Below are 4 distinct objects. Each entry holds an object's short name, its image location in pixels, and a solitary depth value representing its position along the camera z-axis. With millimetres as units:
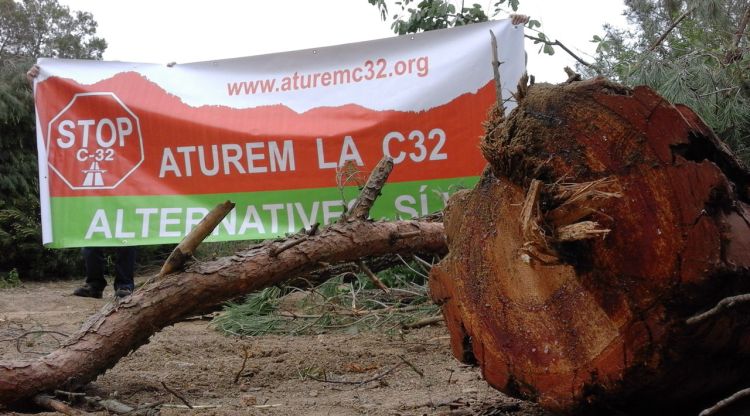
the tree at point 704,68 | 3709
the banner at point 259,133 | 5062
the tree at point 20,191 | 8203
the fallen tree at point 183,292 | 2264
